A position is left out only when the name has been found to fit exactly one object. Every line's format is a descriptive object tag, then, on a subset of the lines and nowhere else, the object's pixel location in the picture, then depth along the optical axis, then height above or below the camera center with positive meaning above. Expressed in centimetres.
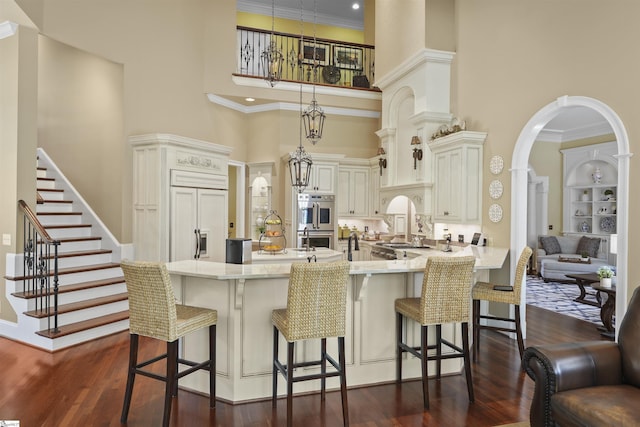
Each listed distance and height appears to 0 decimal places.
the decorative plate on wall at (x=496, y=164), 527 +66
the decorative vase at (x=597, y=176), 970 +94
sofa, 877 -91
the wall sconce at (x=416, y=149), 643 +103
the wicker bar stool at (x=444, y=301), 316 -68
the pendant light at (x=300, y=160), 488 +65
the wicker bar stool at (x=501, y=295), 399 -80
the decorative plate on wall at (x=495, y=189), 528 +34
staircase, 461 -89
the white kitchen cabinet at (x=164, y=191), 591 +31
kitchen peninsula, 323 -89
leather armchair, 221 -95
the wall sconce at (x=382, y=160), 769 +102
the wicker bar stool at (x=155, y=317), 273 -74
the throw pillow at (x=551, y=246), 970 -73
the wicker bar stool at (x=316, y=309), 278 -67
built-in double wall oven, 796 -11
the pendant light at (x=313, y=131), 476 +98
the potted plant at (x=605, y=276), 533 -80
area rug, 622 -148
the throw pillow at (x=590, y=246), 924 -68
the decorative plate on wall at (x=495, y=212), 530 +4
